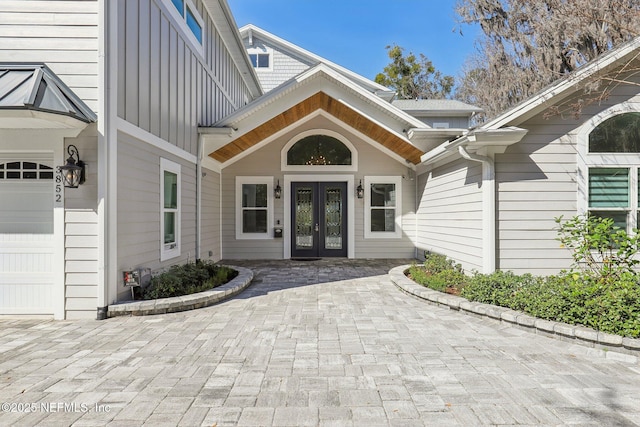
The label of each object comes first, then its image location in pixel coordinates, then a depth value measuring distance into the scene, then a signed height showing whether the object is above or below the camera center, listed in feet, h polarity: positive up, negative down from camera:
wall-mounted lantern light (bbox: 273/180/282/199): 32.53 +2.37
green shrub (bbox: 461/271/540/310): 15.43 -3.23
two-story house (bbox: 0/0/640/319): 14.84 +3.43
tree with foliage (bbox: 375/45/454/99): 81.41 +31.90
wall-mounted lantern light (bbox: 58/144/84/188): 14.33 +1.89
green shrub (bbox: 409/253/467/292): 19.20 -3.35
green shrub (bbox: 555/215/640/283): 14.15 -1.17
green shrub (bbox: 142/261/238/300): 17.16 -3.38
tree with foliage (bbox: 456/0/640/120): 36.22 +21.58
